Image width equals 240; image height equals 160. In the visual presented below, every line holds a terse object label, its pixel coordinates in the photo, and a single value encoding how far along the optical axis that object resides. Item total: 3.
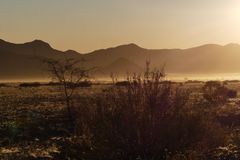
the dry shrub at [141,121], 10.62
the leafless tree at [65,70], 29.67
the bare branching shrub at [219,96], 34.97
